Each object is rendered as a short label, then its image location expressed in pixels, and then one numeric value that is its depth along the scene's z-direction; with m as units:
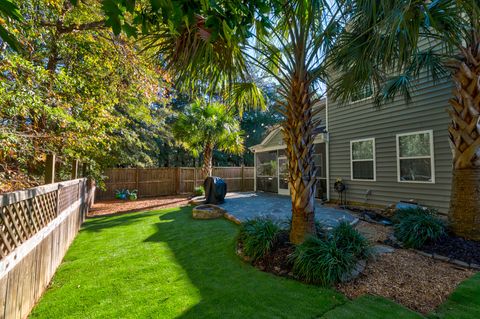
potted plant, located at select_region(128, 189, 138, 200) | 12.99
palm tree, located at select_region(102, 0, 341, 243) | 3.18
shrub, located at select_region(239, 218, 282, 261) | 4.05
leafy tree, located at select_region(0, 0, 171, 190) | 3.54
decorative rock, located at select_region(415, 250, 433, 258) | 3.98
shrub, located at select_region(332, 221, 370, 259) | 3.64
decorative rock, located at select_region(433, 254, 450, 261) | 3.81
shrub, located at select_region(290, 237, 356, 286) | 3.23
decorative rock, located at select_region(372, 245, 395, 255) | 4.09
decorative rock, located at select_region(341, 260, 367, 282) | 3.27
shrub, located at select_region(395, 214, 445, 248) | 4.30
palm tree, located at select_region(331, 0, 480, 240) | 3.92
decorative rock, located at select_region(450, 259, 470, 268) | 3.57
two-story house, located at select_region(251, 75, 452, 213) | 6.62
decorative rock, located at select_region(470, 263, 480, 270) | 3.52
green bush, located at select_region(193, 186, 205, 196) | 13.09
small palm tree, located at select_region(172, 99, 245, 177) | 11.56
